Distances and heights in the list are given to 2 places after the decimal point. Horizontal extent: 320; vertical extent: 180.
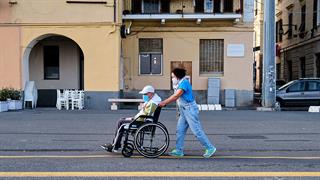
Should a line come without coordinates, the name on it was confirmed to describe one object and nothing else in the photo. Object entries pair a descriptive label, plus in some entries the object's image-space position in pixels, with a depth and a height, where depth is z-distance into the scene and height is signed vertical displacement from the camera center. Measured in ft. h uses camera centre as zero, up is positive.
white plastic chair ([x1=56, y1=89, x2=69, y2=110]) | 72.08 -3.57
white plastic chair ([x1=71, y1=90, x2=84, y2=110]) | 72.28 -3.51
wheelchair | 28.25 -3.65
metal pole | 75.05 +2.59
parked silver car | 77.05 -2.83
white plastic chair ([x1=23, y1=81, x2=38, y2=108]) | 73.36 -2.63
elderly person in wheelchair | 28.50 -2.35
